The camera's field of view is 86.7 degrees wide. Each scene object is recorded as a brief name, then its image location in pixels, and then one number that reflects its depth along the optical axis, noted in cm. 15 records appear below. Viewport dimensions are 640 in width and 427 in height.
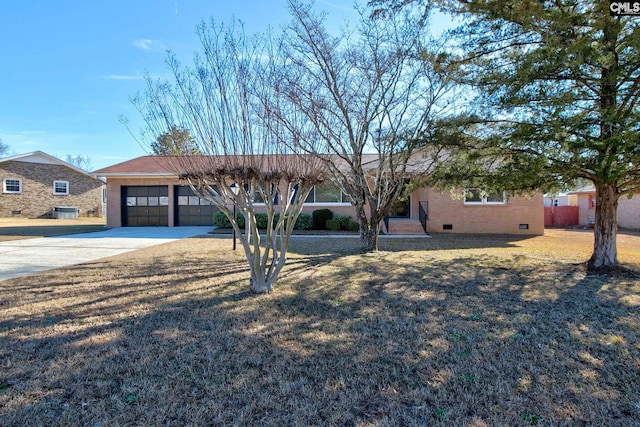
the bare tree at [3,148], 4474
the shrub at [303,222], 1647
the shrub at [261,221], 1595
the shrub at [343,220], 1623
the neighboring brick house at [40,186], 2455
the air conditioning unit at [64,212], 2531
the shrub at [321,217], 1664
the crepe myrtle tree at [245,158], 468
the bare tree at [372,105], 788
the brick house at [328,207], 1570
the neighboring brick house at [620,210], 1938
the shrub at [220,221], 1657
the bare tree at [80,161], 5504
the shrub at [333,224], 1619
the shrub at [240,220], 1584
